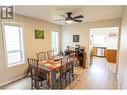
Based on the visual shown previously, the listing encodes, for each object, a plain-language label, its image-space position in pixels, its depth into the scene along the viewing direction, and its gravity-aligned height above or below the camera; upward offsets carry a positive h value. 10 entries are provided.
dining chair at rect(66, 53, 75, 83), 3.42 -0.94
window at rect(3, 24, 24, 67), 3.24 -0.09
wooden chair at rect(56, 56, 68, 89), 2.93 -0.98
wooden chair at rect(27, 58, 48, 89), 2.75 -0.96
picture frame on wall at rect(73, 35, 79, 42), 5.44 +0.19
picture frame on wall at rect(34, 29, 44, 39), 4.24 +0.34
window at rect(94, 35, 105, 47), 8.21 +0.12
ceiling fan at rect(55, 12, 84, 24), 3.11 +0.73
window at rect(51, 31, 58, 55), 5.51 +0.02
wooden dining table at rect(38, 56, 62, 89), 2.58 -0.68
